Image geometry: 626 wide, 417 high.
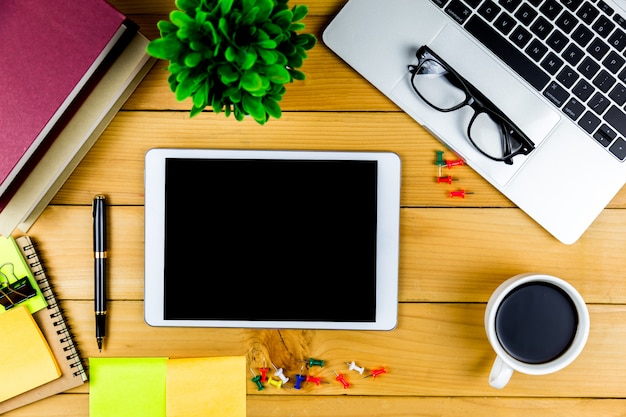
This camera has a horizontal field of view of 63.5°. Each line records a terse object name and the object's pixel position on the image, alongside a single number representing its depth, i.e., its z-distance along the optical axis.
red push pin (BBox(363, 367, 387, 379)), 0.73
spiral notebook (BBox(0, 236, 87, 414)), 0.72
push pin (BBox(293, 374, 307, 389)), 0.73
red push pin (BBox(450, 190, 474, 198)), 0.72
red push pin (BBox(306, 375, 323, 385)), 0.73
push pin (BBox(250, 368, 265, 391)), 0.73
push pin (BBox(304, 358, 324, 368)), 0.73
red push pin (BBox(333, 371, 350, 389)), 0.73
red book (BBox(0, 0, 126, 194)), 0.60
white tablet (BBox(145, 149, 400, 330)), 0.67
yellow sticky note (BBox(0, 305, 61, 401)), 0.71
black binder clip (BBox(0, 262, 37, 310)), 0.71
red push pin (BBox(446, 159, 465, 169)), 0.71
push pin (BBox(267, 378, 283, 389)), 0.73
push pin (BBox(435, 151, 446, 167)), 0.71
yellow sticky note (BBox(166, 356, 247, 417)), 0.72
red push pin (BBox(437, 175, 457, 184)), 0.71
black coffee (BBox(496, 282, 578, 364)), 0.67
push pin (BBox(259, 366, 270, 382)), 0.73
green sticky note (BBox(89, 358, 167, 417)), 0.72
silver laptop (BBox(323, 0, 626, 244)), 0.67
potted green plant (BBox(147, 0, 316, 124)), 0.50
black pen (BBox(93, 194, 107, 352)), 0.71
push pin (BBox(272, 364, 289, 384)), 0.73
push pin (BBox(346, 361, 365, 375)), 0.73
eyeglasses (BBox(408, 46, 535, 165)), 0.67
